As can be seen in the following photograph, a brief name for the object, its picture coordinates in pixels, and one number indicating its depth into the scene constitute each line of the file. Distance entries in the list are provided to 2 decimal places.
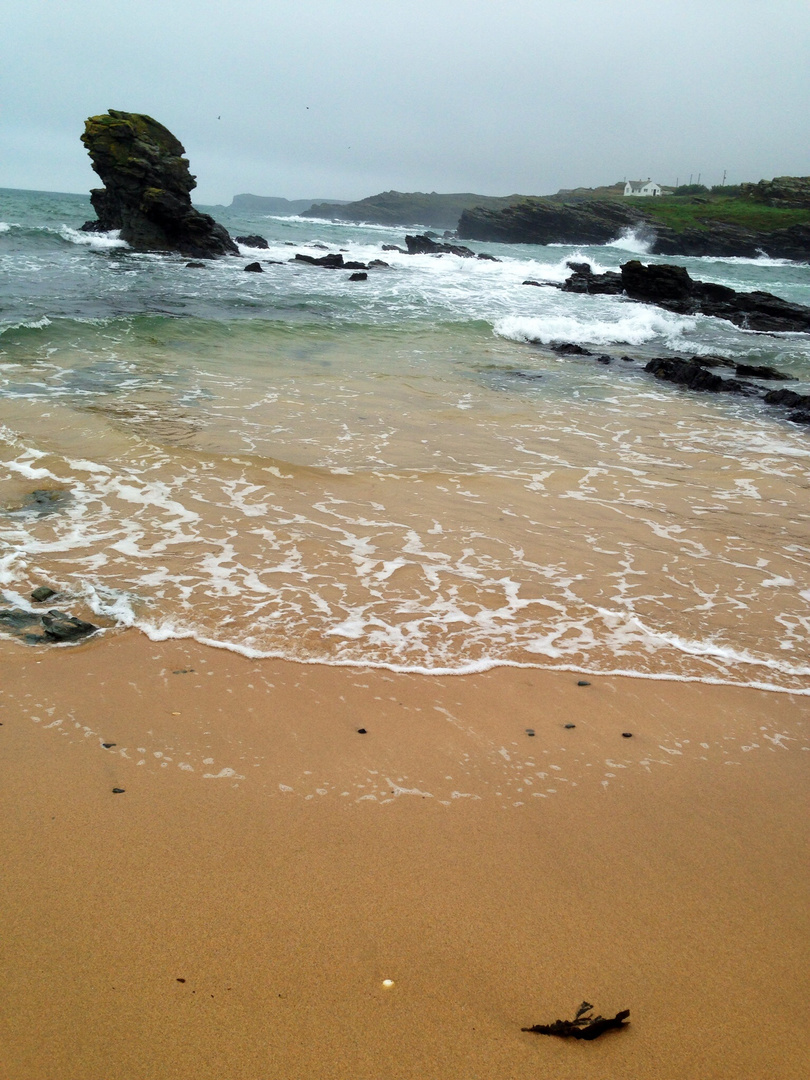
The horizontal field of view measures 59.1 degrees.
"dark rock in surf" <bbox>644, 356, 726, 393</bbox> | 13.75
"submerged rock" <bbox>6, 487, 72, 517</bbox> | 5.89
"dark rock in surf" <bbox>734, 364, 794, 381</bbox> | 15.73
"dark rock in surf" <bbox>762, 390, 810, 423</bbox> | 11.91
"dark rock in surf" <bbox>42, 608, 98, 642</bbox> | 4.16
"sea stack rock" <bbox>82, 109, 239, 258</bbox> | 32.72
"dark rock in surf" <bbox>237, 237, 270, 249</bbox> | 42.38
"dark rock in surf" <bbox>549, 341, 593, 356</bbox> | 16.81
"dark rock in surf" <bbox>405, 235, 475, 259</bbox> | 50.78
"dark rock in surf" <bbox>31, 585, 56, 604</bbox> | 4.55
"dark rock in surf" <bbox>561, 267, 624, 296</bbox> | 29.58
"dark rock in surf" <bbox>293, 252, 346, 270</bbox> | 34.73
